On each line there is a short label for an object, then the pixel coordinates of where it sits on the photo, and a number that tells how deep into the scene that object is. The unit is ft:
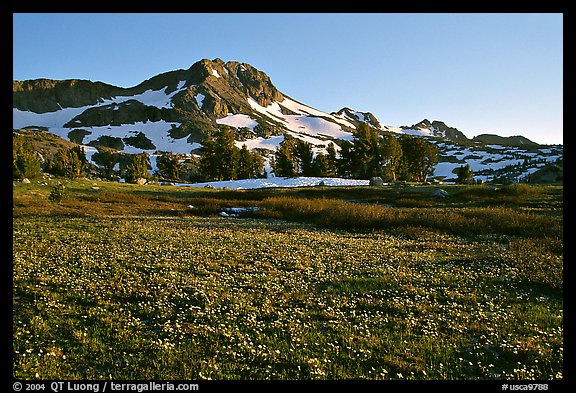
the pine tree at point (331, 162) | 354.13
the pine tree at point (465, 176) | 270.26
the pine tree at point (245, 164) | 365.81
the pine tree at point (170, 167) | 392.06
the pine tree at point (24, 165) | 160.35
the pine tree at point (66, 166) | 257.09
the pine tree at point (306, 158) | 346.54
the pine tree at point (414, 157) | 328.08
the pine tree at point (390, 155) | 300.81
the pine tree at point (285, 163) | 344.90
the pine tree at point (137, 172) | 312.50
